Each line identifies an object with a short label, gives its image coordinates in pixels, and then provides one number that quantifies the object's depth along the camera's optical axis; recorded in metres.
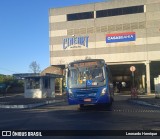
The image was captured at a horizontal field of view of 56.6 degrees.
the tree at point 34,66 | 45.01
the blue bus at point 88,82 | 8.71
